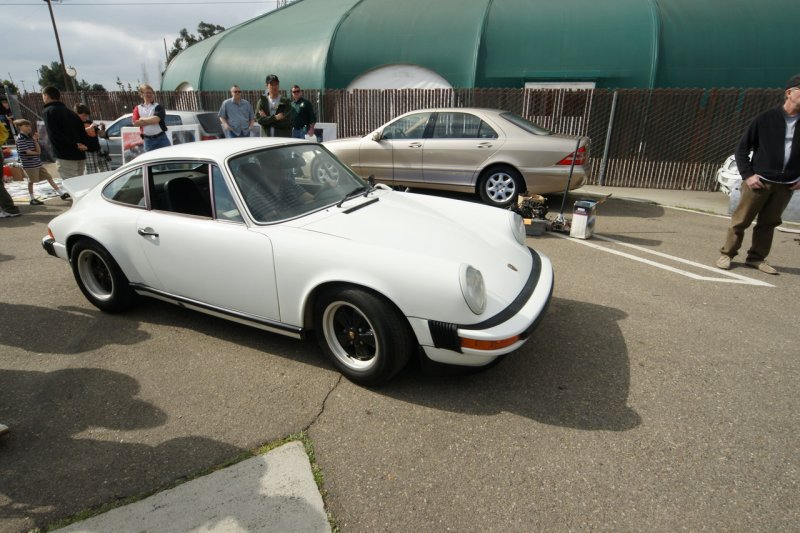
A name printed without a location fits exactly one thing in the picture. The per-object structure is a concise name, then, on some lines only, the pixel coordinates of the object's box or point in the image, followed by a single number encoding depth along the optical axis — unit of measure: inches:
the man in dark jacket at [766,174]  177.8
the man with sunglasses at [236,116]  317.1
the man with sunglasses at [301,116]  346.6
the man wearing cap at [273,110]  315.0
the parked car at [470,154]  282.8
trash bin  237.6
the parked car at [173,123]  415.5
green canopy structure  475.8
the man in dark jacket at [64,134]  275.7
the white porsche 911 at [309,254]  101.0
